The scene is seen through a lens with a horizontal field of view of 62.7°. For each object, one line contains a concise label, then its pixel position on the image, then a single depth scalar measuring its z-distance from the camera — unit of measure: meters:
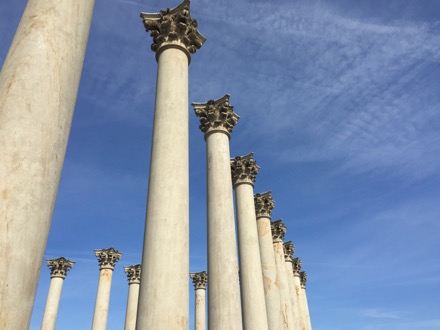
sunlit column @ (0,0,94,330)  8.26
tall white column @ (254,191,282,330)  36.75
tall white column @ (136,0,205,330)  15.54
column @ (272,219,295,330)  42.34
